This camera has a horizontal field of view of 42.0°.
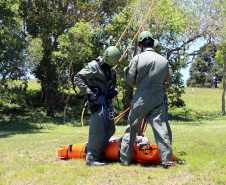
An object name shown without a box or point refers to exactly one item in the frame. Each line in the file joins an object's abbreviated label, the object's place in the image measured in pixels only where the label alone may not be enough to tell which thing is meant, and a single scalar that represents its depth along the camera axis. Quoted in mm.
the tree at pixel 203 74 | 59094
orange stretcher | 6066
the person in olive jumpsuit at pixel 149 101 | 5672
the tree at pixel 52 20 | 23141
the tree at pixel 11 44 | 17922
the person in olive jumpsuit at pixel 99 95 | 6254
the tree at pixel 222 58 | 29653
